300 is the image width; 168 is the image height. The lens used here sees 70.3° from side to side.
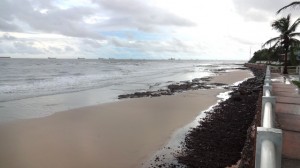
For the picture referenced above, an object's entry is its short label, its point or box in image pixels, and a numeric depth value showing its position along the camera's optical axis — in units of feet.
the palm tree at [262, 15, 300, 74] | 79.85
